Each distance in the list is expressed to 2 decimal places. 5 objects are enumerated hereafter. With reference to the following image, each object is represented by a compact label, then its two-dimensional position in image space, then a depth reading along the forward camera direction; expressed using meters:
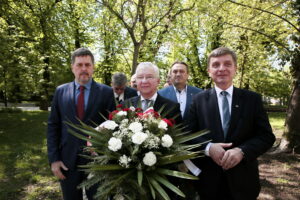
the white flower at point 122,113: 2.14
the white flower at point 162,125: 1.98
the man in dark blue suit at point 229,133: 2.25
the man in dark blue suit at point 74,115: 2.87
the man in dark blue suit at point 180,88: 4.20
